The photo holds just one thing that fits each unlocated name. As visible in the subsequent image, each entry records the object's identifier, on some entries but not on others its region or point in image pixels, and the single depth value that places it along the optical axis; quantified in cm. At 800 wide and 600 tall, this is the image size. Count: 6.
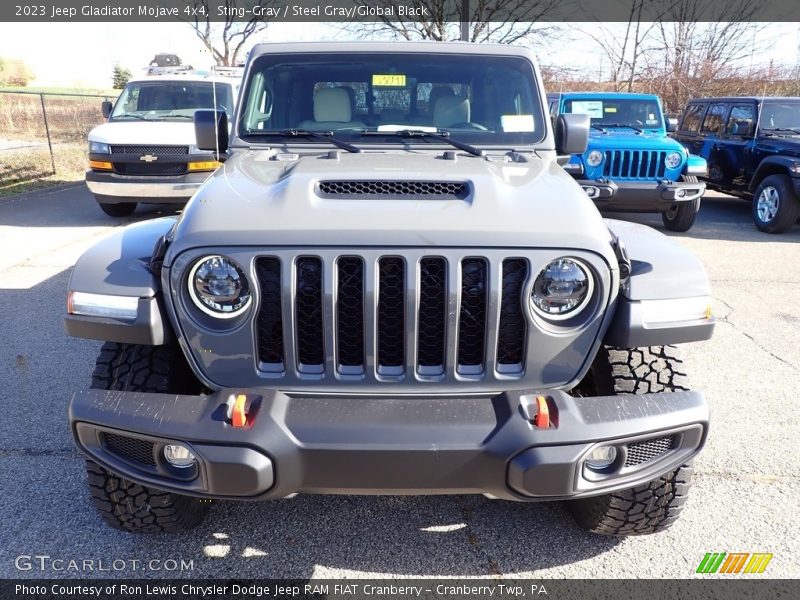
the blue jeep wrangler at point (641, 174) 796
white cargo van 816
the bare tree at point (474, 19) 1542
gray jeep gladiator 192
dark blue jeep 848
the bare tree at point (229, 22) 1505
